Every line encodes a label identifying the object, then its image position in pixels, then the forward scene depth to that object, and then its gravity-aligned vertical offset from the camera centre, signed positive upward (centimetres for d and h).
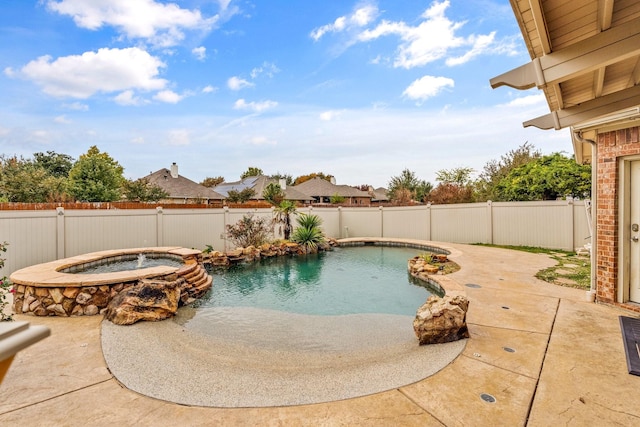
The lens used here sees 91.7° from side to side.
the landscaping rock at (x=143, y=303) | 457 -148
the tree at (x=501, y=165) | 2075 +289
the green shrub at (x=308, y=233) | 1199 -105
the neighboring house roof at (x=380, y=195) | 3947 +151
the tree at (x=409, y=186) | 3112 +218
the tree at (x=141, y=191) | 1936 +105
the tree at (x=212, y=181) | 4614 +397
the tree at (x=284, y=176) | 4092 +424
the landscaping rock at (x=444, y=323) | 369 -140
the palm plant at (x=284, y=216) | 1215 -36
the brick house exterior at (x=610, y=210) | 432 -7
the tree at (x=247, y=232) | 1121 -90
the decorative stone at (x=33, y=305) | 480 -150
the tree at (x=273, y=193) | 1662 +79
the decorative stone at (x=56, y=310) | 479 -157
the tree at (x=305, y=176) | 5234 +523
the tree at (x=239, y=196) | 2356 +85
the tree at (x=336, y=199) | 3146 +78
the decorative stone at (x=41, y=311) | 477 -158
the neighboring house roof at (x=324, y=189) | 3394 +196
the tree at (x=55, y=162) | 3170 +482
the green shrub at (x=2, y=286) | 335 -86
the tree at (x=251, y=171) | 5069 +590
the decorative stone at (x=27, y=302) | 484 -146
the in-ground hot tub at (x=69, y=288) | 479 -127
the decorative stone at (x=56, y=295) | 479 -134
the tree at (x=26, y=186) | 1547 +117
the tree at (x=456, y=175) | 2794 +284
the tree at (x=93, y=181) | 1823 +162
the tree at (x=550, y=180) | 1275 +109
